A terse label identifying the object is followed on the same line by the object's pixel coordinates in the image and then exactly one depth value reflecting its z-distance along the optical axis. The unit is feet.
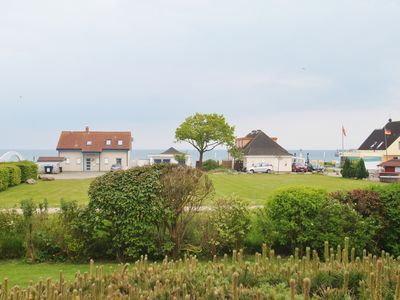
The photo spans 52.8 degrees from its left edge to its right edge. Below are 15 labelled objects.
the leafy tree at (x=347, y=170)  136.38
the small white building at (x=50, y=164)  166.71
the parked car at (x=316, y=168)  176.61
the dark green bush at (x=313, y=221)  35.32
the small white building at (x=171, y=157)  188.54
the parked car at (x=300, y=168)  180.34
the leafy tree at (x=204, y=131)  191.93
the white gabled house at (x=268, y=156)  186.09
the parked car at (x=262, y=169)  176.24
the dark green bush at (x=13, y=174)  99.02
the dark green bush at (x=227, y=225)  36.63
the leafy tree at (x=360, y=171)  133.69
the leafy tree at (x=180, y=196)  35.35
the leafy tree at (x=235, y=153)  185.16
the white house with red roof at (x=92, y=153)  182.60
